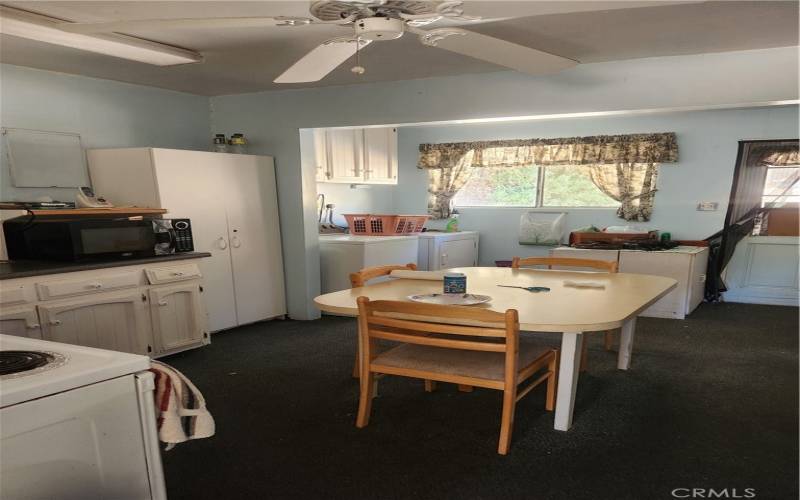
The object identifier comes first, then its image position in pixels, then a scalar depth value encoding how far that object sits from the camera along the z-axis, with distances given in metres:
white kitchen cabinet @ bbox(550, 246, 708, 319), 3.96
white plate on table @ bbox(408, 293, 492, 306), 1.87
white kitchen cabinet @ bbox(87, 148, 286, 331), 3.17
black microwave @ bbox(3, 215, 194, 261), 2.57
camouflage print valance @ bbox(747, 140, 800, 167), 4.31
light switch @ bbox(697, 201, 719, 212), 4.58
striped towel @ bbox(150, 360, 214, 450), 1.12
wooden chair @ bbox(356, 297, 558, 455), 1.67
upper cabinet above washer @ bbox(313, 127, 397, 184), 4.19
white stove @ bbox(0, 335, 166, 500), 0.85
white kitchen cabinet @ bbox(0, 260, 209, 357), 2.31
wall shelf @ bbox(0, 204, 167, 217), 2.74
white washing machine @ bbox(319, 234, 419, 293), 3.96
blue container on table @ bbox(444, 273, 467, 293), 2.01
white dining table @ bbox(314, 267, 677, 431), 1.66
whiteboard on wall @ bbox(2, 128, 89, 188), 2.89
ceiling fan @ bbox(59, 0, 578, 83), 1.54
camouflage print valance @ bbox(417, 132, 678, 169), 4.66
